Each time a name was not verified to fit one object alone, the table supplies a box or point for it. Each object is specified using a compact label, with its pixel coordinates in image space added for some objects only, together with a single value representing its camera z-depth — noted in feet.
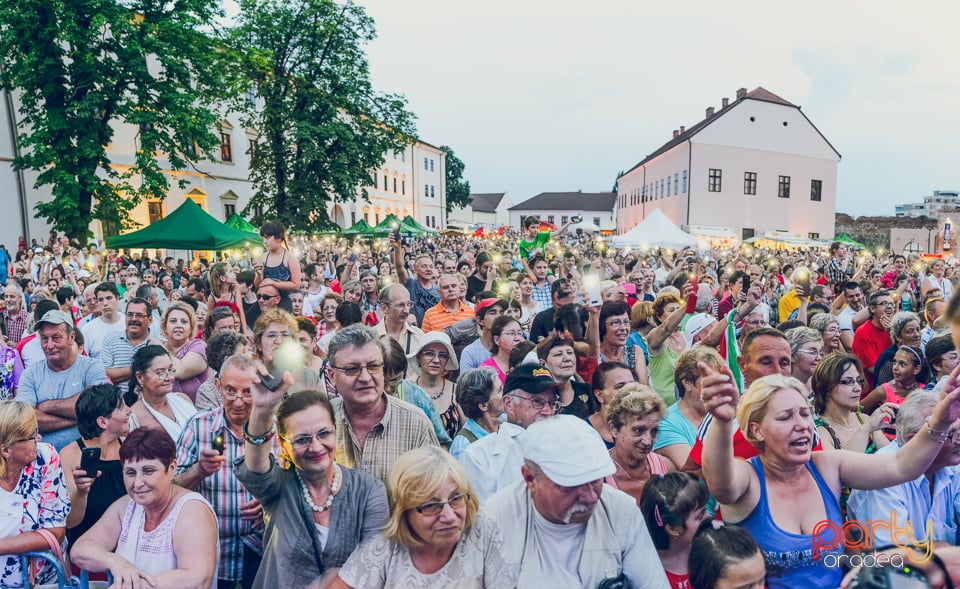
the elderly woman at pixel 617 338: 16.35
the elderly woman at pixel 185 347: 14.66
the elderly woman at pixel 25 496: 9.10
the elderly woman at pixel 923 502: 8.57
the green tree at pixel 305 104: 82.89
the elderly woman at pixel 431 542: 7.06
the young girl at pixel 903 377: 14.76
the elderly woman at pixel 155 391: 11.75
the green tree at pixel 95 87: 62.64
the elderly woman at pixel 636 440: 10.11
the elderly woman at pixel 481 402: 11.72
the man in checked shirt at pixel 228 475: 9.46
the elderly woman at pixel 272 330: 13.80
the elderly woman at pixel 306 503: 7.54
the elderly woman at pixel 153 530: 8.21
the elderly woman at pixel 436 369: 15.01
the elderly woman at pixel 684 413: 10.70
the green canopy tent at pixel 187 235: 37.43
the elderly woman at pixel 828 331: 18.78
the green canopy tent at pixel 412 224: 89.65
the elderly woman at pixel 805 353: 14.90
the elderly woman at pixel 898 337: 17.04
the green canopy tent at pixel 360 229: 89.30
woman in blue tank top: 7.64
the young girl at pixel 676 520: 8.33
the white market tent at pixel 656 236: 67.67
